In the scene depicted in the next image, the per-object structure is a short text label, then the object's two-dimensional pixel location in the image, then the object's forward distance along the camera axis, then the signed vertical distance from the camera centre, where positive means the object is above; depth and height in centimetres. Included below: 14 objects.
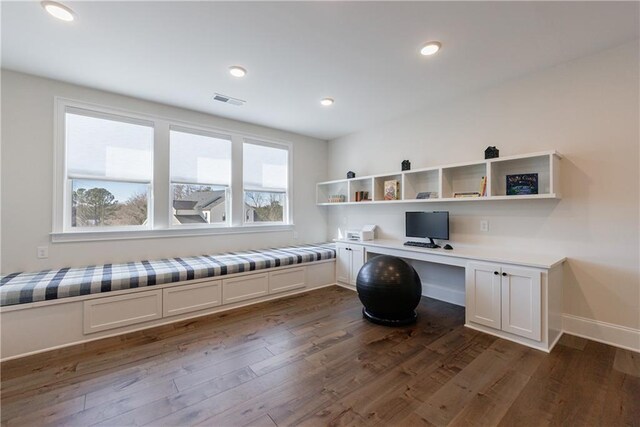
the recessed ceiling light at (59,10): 194 +151
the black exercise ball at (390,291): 286 -82
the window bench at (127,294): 233 -84
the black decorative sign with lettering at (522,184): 279 +33
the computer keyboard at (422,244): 344 -39
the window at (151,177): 316 +51
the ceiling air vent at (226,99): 348 +153
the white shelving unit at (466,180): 271 +47
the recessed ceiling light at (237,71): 280 +152
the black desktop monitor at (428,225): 344 -14
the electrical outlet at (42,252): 295 -41
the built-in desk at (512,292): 240 -74
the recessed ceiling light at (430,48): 241 +152
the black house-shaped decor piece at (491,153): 304 +70
